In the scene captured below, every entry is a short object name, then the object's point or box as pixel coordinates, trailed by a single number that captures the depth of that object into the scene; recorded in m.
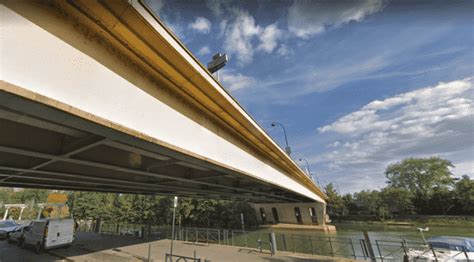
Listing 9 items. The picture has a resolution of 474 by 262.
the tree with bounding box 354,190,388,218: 47.46
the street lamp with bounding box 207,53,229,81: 7.71
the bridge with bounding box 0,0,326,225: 3.22
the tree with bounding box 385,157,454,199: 54.14
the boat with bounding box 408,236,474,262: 11.95
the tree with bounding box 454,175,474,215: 40.44
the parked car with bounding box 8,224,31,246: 18.89
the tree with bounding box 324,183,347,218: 52.88
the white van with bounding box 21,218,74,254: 15.50
